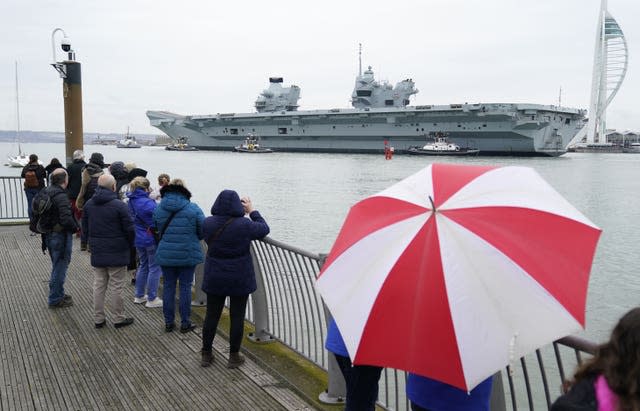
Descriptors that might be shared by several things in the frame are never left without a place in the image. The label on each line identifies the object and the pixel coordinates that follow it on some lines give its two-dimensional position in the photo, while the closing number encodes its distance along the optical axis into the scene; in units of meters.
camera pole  11.82
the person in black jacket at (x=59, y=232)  5.95
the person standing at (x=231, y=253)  4.28
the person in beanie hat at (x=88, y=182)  7.73
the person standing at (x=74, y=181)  9.09
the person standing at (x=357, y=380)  2.71
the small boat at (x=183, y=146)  99.56
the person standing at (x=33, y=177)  10.13
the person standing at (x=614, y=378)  1.44
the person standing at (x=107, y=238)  5.43
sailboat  62.54
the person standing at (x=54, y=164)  9.03
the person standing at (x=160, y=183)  6.34
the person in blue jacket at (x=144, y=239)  6.07
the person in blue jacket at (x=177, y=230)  5.14
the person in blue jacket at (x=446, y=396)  2.35
